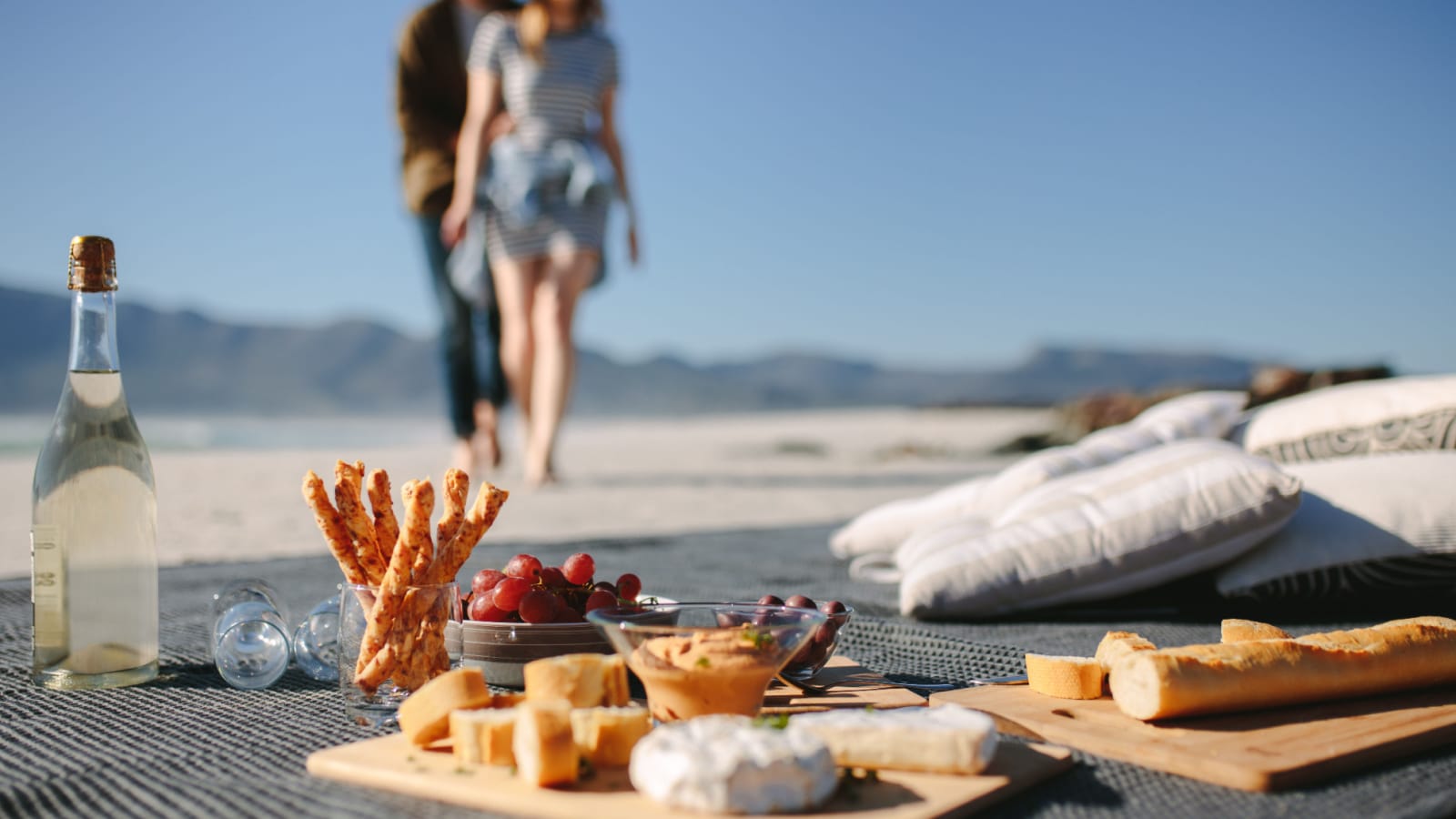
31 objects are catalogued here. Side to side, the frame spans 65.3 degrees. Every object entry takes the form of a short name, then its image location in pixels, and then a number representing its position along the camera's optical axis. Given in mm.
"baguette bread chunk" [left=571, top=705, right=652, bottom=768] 1211
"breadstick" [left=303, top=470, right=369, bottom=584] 1585
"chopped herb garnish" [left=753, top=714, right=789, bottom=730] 1158
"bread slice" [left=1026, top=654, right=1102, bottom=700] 1599
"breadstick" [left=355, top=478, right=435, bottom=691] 1527
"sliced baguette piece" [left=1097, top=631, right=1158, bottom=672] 1578
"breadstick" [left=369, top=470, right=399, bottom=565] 1602
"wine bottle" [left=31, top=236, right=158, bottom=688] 1719
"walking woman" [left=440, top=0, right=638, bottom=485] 6492
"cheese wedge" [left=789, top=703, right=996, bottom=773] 1201
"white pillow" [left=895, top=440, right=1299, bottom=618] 2518
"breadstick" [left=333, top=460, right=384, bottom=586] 1605
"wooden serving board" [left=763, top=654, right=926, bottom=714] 1559
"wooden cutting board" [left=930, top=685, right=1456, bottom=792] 1297
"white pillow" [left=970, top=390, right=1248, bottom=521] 3340
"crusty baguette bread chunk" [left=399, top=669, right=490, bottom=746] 1294
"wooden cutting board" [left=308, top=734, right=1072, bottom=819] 1097
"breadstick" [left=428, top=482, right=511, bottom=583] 1611
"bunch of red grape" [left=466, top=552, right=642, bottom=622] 1652
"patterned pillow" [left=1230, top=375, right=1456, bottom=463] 2963
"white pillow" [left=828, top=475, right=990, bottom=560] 3597
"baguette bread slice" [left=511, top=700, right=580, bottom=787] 1143
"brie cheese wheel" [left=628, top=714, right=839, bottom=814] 1054
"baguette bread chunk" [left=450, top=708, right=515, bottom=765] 1215
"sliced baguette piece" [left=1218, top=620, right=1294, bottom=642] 1692
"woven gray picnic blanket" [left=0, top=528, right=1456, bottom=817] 1224
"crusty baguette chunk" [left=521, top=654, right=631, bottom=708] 1327
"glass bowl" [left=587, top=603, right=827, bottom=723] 1314
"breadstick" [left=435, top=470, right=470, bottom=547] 1614
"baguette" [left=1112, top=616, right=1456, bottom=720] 1433
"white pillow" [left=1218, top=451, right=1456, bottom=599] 2557
